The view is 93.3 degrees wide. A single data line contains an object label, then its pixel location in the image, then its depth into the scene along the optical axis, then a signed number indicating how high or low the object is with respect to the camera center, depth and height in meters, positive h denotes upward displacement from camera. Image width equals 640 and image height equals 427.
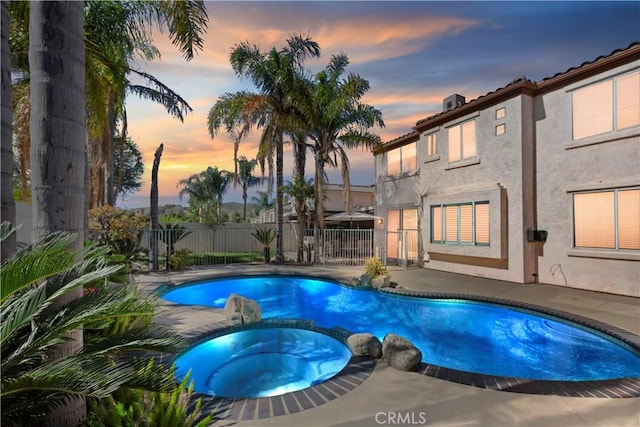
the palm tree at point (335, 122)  15.41 +5.04
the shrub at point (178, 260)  13.78 -1.99
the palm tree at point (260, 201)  47.97 +2.73
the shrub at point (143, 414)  2.55 -1.73
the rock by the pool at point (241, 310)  6.71 -2.18
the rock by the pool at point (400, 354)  4.46 -2.07
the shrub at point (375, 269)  11.10 -1.90
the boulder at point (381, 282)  10.26 -2.18
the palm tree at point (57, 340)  1.97 -0.95
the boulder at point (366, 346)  4.94 -2.14
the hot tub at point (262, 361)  5.06 -2.76
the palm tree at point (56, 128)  2.59 +0.77
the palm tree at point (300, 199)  16.03 +1.02
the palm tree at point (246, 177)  37.37 +5.36
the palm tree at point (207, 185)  37.47 +4.02
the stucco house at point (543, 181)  8.64 +1.34
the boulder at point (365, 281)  10.74 -2.26
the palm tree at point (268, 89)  14.95 +6.47
